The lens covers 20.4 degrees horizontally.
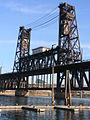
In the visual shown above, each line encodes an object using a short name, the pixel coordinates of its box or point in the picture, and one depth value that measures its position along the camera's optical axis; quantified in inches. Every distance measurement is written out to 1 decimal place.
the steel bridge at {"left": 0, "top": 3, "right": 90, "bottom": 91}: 4389.8
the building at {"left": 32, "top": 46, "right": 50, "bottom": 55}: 6628.9
